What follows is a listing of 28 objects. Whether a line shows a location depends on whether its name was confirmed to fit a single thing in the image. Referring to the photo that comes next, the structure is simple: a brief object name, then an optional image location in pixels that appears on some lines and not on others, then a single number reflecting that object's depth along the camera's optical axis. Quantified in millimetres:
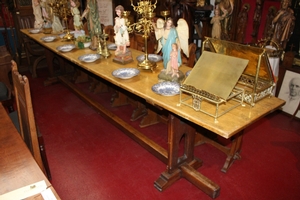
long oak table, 1710
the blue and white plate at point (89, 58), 2899
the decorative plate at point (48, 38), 3889
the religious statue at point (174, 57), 2171
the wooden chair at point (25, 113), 1758
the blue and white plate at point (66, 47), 3349
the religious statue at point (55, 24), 4316
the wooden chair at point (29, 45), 5004
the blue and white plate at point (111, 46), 3432
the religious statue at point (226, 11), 3820
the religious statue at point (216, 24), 3904
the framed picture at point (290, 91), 3443
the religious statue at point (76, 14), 3662
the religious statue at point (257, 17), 3680
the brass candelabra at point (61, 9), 3922
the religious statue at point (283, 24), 3236
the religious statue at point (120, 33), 2695
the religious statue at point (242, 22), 3829
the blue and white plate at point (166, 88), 2057
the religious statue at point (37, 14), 4602
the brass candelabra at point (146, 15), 2379
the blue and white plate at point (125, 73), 2400
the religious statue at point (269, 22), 3487
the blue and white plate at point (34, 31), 4464
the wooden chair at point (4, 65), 3770
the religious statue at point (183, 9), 4367
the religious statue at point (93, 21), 3211
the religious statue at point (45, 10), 4544
